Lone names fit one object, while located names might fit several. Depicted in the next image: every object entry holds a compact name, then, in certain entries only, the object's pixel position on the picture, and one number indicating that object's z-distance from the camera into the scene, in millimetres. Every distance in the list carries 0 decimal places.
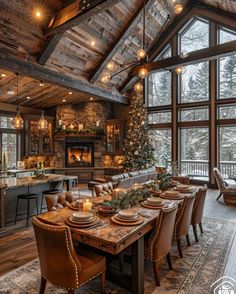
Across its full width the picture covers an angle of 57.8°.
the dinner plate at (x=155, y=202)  2990
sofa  5680
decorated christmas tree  8719
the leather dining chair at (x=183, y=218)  3127
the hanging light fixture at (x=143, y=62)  4070
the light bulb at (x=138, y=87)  4569
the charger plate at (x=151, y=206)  2932
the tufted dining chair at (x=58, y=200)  3035
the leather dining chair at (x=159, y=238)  2508
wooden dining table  2010
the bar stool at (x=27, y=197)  4484
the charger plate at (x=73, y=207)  2864
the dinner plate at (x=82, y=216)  2350
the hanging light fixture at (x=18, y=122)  5031
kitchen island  4273
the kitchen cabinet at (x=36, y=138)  9078
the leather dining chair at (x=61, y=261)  1937
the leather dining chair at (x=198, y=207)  3632
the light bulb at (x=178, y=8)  3744
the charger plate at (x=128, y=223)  2308
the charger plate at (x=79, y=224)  2262
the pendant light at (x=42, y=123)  5301
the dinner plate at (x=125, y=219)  2392
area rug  2512
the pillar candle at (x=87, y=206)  2691
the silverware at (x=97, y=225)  2239
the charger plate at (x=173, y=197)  3375
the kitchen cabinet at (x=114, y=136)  9438
